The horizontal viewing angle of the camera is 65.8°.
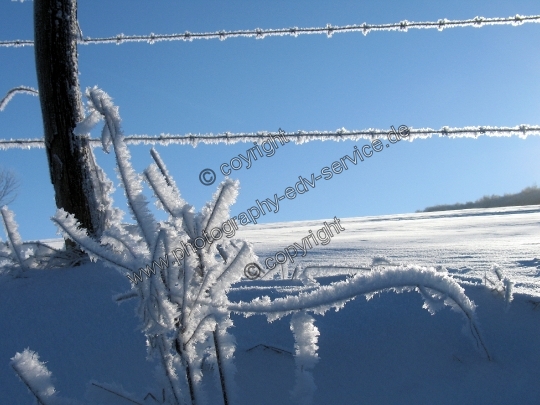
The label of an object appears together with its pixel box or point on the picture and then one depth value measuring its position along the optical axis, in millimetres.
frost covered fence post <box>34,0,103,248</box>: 1569
